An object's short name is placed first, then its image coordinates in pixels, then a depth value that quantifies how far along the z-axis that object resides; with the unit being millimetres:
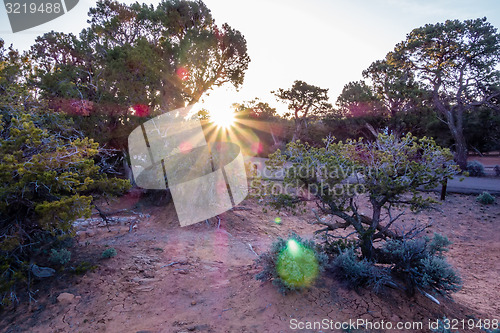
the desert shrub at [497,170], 16225
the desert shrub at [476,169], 16562
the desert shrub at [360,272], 4129
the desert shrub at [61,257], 5488
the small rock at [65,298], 4652
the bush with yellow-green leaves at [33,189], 4320
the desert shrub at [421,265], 3938
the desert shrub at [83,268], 5340
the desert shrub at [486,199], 11055
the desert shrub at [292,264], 4199
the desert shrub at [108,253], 5953
